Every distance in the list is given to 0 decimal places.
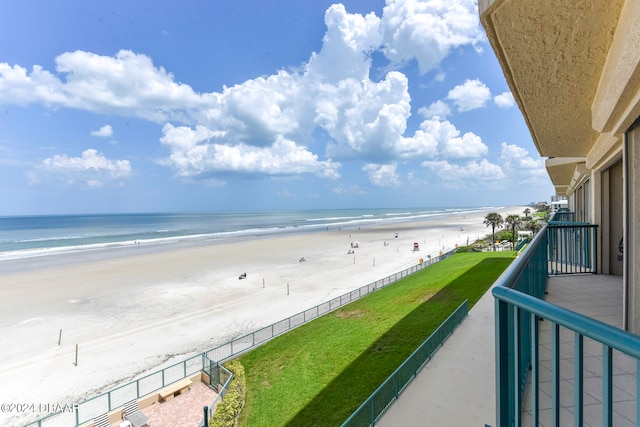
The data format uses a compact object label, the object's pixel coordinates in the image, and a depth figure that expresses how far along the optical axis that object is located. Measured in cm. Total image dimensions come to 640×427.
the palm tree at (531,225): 3995
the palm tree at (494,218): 4771
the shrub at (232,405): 834
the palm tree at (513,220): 4161
